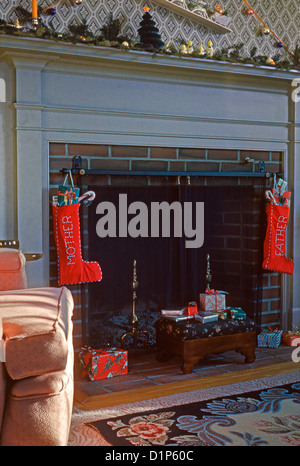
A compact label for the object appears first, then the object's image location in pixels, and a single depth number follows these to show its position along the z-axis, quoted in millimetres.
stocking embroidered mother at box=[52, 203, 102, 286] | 3553
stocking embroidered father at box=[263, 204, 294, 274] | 4277
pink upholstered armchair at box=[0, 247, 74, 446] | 1747
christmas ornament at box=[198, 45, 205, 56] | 3932
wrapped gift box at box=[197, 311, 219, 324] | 3667
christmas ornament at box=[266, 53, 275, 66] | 4152
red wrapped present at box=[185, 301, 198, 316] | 3744
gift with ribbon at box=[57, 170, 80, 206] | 3555
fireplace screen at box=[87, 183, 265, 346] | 3865
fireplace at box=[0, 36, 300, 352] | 3482
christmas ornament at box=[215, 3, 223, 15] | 4207
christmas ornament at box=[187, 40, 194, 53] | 3967
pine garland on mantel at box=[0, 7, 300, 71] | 3354
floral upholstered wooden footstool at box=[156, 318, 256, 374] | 3555
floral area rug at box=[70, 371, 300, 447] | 2523
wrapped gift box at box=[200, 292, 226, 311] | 3881
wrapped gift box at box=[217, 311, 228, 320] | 3770
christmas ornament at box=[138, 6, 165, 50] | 3732
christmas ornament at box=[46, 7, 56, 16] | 3517
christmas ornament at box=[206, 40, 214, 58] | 4023
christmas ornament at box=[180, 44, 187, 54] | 3900
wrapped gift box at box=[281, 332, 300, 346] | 4273
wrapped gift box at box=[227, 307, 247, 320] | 3805
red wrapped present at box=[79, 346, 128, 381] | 3473
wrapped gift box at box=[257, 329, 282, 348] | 4219
